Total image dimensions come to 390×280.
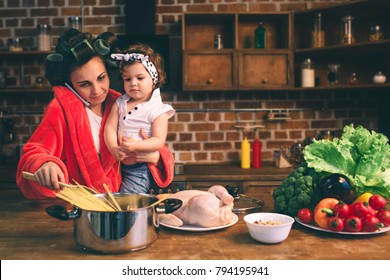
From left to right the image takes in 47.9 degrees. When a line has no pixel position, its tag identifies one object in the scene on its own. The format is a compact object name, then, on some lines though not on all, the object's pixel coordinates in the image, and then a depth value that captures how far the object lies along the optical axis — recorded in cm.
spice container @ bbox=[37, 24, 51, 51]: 341
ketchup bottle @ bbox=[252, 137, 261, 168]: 339
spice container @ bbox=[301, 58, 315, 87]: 338
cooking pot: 113
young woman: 164
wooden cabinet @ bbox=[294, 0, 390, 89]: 332
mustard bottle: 338
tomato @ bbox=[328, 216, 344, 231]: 131
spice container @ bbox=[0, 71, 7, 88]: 349
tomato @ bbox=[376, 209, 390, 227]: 136
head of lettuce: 148
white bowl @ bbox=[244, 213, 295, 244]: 123
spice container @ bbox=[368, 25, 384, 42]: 319
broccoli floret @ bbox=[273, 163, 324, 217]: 147
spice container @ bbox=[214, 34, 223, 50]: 334
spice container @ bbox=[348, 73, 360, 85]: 339
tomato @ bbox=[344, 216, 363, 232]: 130
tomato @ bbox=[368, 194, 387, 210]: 136
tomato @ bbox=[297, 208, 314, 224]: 141
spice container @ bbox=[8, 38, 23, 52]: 340
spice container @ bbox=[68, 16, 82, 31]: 342
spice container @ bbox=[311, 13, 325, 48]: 335
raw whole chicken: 134
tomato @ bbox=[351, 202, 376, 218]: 132
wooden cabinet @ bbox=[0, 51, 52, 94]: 357
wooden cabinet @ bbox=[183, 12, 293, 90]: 329
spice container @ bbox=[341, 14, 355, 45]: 328
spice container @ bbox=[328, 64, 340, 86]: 340
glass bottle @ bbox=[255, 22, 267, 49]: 341
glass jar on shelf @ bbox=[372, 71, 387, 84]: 326
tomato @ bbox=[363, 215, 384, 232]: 131
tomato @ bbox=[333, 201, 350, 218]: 133
